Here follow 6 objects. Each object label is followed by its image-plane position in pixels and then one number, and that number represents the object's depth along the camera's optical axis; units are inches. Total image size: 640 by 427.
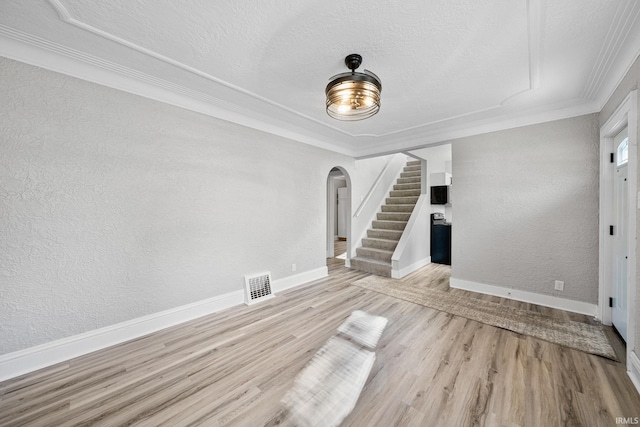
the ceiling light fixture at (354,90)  76.1
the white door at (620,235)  88.4
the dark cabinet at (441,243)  206.4
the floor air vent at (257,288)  126.1
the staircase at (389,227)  184.9
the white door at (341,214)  352.8
